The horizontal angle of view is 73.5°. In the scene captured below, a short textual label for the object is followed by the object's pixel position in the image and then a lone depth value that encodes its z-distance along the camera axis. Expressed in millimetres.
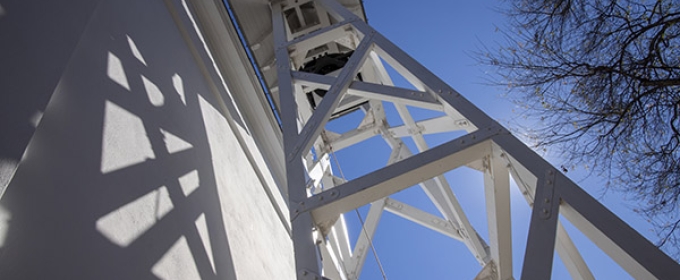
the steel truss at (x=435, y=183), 2002
